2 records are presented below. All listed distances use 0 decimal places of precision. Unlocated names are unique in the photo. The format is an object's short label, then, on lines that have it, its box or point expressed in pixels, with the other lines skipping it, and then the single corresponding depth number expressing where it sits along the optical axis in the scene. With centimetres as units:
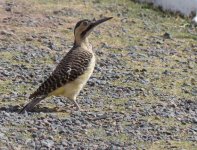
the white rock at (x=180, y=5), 1745
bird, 1066
